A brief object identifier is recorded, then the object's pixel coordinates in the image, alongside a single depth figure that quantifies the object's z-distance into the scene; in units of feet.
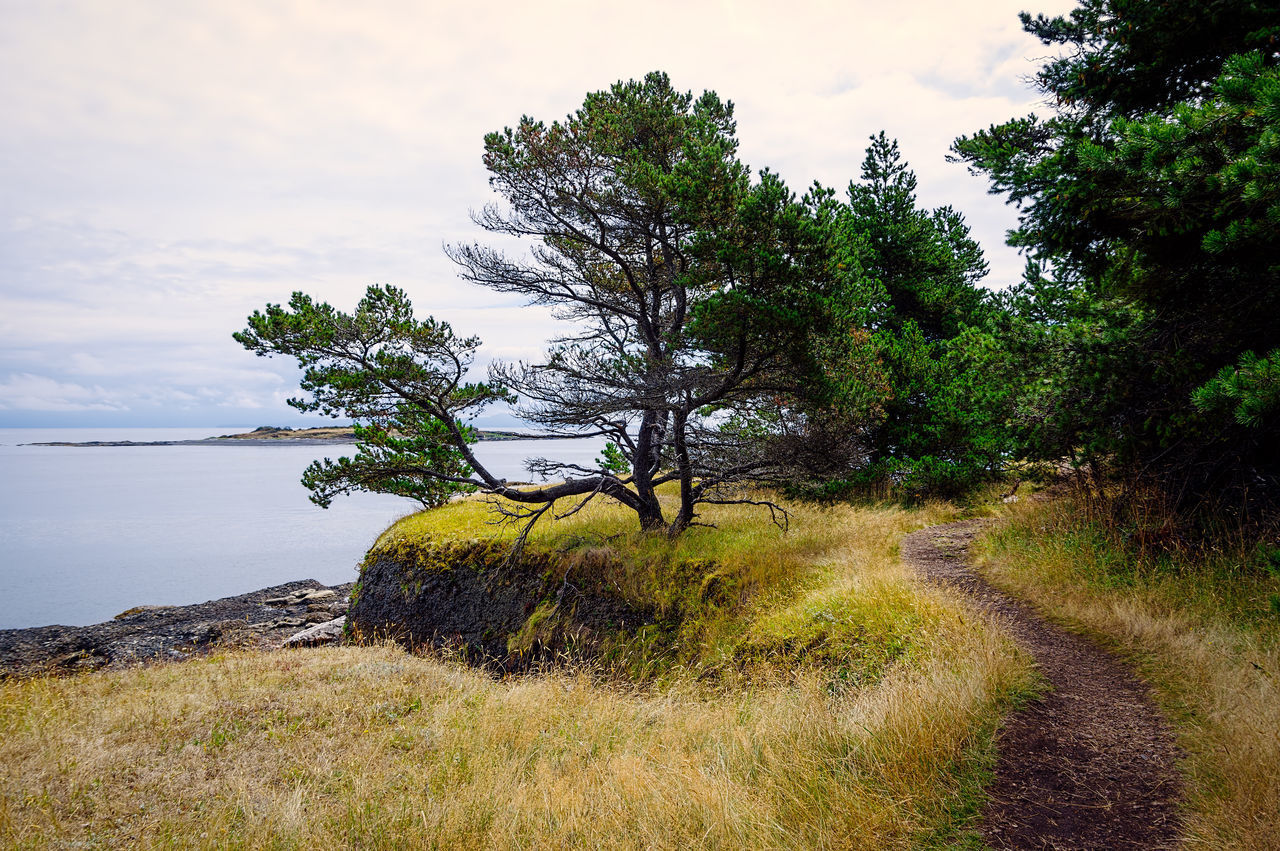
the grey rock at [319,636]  53.18
